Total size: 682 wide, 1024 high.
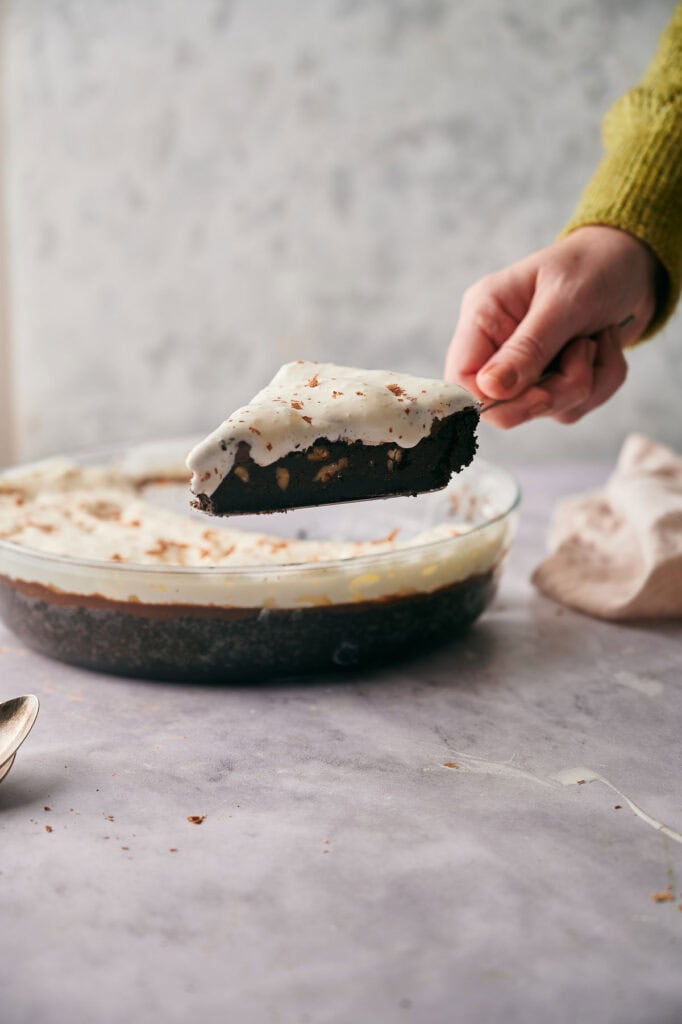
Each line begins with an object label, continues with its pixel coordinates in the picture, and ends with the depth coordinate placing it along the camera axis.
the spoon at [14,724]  0.54
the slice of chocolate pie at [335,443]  0.57
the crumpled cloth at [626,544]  0.69
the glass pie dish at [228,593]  0.61
